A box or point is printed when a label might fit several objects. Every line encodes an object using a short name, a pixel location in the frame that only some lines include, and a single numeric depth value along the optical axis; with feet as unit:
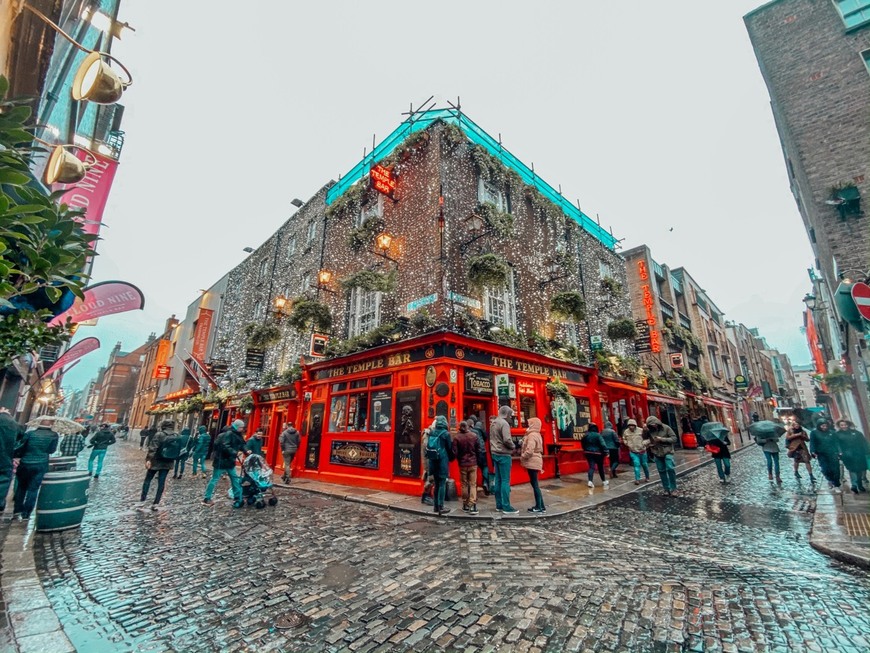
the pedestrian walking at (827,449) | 26.63
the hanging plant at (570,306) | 42.27
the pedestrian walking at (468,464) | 24.88
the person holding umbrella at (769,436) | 32.76
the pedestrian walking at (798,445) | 31.48
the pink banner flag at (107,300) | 23.82
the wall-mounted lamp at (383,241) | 40.16
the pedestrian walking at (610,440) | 35.89
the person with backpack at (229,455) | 26.99
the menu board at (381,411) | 35.96
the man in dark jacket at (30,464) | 22.29
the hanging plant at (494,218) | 42.04
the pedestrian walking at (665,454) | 29.66
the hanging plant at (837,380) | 47.57
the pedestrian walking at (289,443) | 39.93
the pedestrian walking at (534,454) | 24.80
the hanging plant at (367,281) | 38.55
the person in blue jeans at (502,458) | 25.04
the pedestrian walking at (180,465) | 43.28
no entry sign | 17.26
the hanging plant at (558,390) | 41.39
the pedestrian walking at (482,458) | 27.81
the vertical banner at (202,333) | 82.91
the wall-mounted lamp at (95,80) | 12.28
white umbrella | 25.01
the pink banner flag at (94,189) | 26.23
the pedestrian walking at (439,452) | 25.14
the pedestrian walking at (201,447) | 48.14
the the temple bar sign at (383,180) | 43.60
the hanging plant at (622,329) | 53.06
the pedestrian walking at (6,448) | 18.51
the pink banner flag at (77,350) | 37.11
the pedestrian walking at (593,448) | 34.32
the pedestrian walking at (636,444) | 34.86
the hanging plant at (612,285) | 54.49
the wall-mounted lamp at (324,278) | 49.98
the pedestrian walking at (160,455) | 26.00
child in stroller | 26.94
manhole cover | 10.78
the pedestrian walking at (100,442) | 39.47
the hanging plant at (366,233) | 46.21
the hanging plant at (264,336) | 53.36
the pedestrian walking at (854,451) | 25.92
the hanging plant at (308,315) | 43.24
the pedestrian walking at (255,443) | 32.78
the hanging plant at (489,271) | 36.14
